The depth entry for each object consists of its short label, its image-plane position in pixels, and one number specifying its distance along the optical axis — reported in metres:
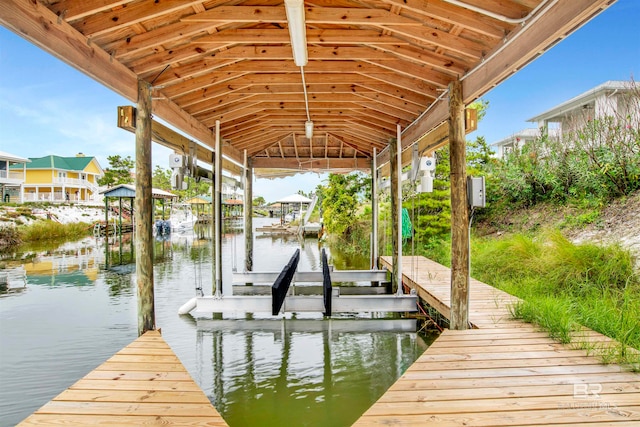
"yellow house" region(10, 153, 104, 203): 30.02
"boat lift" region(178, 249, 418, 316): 4.52
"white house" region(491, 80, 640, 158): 8.40
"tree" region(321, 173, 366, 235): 15.25
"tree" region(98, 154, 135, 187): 30.55
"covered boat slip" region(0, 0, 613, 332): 2.42
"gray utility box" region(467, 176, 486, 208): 3.49
